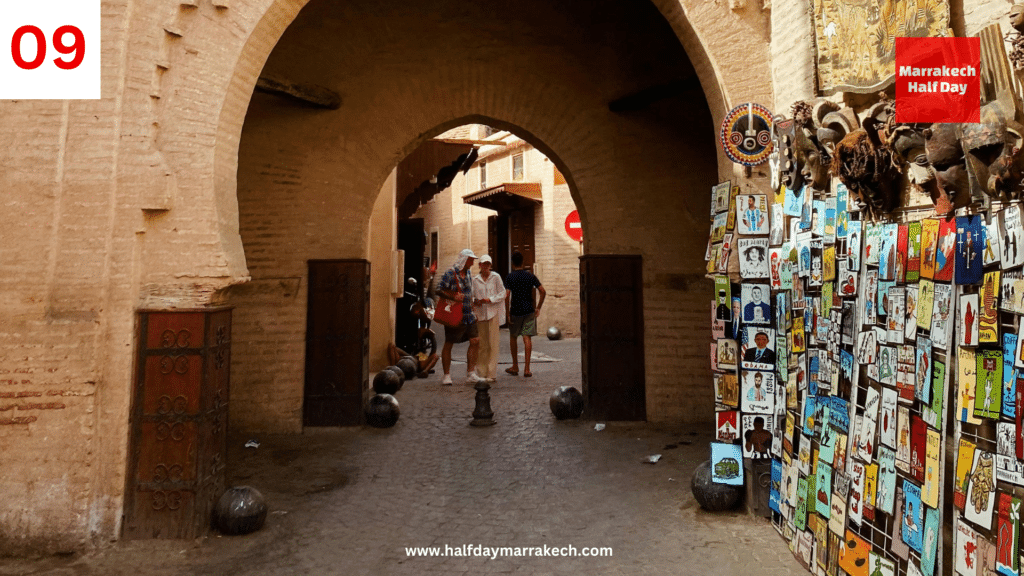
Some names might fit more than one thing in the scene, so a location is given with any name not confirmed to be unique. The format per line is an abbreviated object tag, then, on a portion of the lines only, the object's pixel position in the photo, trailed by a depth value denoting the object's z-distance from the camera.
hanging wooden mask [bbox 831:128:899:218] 2.98
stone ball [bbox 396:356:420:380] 10.52
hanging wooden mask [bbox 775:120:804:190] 3.81
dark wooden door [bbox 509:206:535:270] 19.78
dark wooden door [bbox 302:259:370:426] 7.20
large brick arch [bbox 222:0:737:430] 7.16
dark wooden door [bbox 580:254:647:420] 7.43
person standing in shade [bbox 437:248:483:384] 9.61
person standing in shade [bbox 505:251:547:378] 10.23
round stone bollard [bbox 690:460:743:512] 4.52
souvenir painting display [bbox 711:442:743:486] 4.51
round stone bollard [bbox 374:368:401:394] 8.84
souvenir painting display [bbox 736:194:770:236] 4.35
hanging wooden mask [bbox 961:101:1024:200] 2.30
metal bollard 7.37
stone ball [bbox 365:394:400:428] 7.26
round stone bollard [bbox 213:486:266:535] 4.25
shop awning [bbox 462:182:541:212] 18.81
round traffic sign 15.82
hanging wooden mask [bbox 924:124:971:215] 2.56
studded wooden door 4.14
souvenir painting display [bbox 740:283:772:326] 4.34
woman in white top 9.55
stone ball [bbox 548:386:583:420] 7.54
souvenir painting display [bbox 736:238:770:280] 4.35
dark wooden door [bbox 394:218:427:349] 16.52
